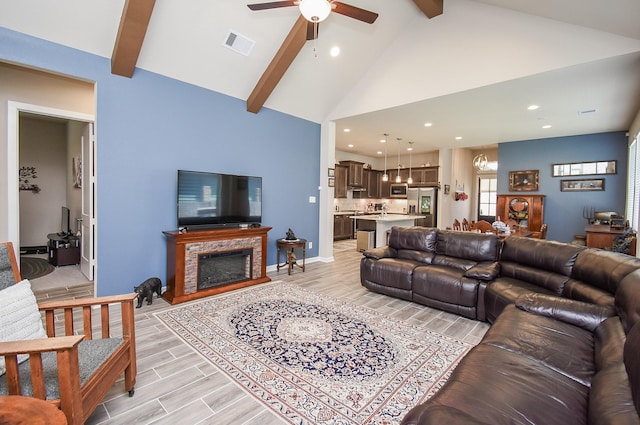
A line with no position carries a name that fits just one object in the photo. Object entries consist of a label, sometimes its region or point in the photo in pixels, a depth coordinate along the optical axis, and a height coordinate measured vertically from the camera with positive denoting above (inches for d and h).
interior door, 161.5 -2.8
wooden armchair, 51.5 -33.9
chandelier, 271.4 +41.5
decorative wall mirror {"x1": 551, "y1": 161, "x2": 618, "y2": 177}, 259.9 +37.0
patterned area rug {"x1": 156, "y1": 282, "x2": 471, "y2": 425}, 76.9 -50.9
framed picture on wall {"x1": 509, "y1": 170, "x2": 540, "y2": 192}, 299.3 +28.0
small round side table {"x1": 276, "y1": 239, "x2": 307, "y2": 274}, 202.4 -30.0
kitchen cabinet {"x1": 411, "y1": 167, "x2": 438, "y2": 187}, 388.7 +40.7
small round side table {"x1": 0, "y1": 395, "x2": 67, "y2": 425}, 40.7 -30.5
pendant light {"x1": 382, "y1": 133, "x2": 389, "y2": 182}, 298.3 +71.2
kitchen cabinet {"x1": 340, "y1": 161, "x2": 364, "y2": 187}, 390.6 +43.2
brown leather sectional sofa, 49.5 -33.0
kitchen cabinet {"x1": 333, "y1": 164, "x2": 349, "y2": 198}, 375.6 +31.0
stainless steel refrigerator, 383.6 +3.6
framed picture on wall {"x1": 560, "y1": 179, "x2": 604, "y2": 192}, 265.6 +21.7
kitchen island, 273.3 -18.2
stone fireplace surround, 147.9 -26.2
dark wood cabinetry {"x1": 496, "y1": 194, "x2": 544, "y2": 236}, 294.2 -2.0
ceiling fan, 103.4 +76.2
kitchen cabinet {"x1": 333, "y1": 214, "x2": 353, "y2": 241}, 371.6 -28.5
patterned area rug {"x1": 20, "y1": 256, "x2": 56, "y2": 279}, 192.2 -48.1
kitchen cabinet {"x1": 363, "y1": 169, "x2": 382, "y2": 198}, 427.0 +34.0
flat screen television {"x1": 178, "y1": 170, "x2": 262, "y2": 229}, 159.5 +1.8
